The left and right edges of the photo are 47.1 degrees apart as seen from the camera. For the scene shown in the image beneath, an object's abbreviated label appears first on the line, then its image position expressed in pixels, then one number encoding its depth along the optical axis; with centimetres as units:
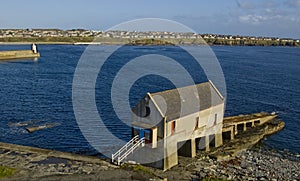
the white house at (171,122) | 2809
